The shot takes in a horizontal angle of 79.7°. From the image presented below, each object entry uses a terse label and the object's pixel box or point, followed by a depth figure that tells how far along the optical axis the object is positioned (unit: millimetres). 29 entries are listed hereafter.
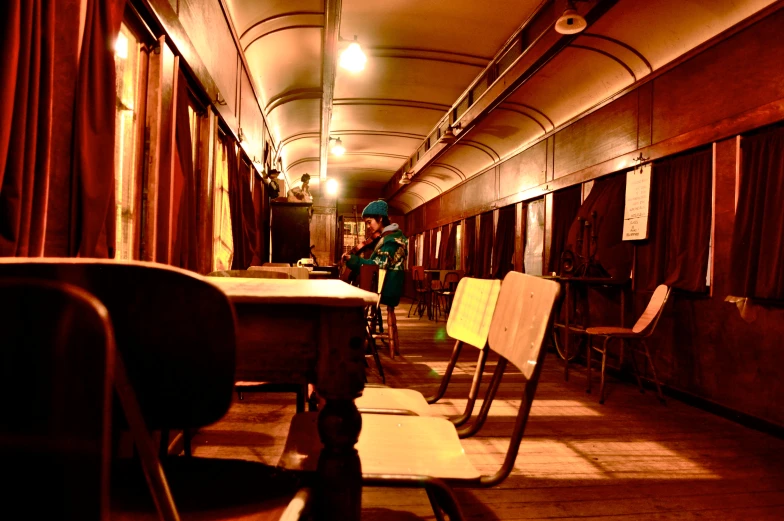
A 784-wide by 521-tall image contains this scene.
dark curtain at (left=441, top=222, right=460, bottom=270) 11859
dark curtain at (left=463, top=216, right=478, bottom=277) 10117
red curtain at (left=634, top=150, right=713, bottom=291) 4035
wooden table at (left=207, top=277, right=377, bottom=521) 1059
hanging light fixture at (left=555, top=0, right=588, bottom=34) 3803
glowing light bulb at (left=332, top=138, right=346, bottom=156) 9381
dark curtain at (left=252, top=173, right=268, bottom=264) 7004
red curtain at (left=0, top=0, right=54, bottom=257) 1431
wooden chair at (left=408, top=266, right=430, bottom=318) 10734
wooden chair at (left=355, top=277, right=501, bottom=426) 1744
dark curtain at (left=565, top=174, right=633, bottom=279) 5121
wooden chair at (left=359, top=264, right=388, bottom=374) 4645
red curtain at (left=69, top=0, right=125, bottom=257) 1889
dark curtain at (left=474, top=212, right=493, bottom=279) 9078
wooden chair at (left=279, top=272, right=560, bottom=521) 1154
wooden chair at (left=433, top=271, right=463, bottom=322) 9234
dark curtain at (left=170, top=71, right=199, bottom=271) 3191
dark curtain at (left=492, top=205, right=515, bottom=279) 8258
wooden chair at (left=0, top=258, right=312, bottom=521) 683
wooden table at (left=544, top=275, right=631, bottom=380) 4715
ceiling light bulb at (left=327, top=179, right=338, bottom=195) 12959
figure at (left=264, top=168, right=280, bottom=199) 8094
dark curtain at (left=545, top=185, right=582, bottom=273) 6305
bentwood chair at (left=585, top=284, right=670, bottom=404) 3971
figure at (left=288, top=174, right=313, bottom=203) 8023
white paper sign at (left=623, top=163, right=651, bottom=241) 4755
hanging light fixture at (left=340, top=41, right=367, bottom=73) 5074
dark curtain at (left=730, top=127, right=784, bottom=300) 3295
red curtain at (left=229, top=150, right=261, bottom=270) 5364
